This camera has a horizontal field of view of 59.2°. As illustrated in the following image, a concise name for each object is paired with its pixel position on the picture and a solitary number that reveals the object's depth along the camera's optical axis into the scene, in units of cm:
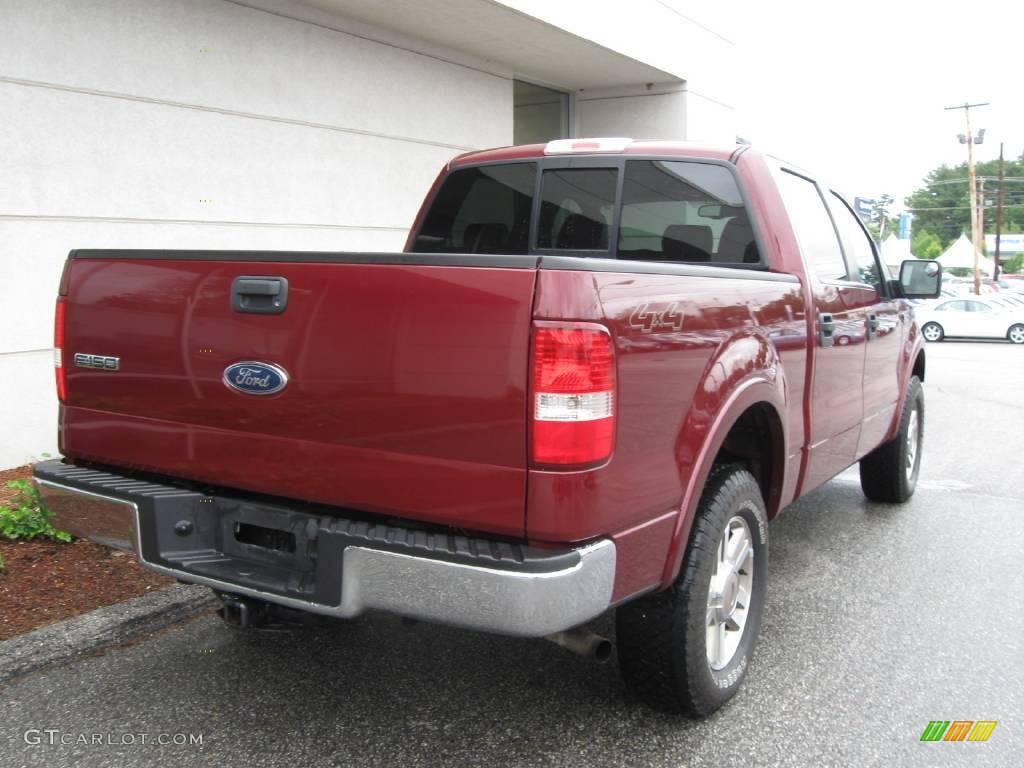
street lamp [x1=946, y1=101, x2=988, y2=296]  4575
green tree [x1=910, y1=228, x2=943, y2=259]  9081
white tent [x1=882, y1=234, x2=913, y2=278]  4771
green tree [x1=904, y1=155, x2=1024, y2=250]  10559
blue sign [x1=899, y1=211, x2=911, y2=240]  5832
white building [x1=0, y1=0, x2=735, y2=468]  594
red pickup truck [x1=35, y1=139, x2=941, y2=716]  226
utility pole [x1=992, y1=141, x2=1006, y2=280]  5744
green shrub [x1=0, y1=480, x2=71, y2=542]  430
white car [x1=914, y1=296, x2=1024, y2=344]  2523
